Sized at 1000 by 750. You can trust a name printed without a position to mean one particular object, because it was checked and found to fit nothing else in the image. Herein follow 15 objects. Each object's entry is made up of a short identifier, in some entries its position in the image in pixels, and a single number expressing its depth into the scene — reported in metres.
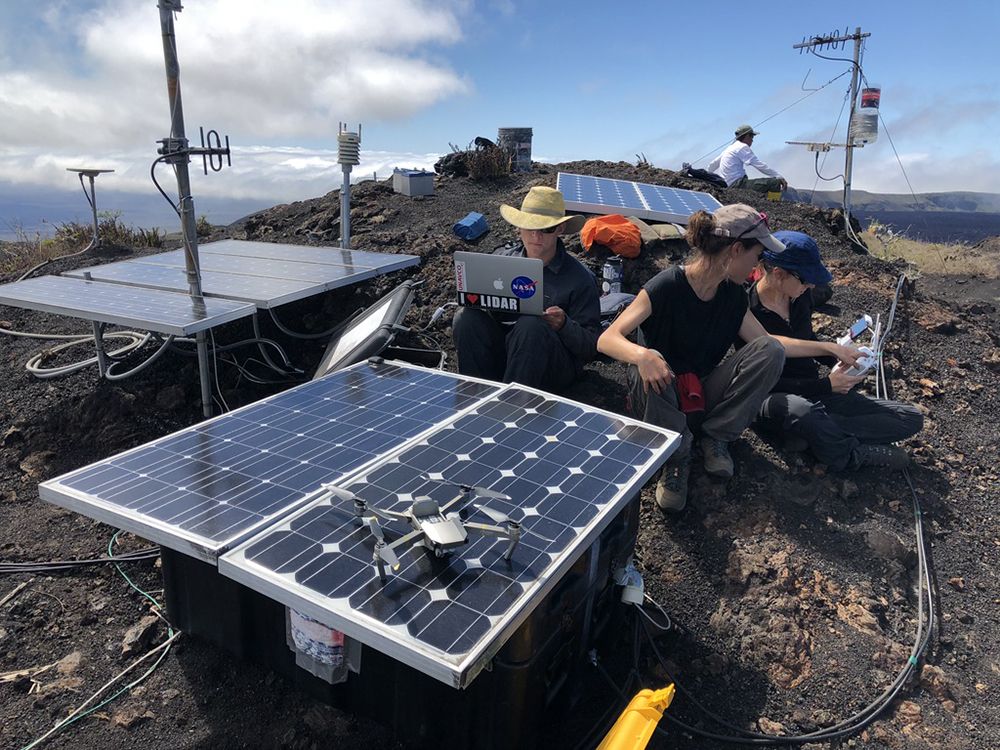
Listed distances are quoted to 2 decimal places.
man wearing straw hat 4.04
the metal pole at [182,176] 3.71
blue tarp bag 7.57
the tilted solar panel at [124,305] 4.12
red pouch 3.80
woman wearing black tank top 3.61
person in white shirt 10.95
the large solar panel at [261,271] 4.92
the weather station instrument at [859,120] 14.38
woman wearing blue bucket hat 4.01
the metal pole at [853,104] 14.23
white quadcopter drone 1.97
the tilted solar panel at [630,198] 7.18
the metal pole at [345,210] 5.74
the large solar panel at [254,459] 2.29
